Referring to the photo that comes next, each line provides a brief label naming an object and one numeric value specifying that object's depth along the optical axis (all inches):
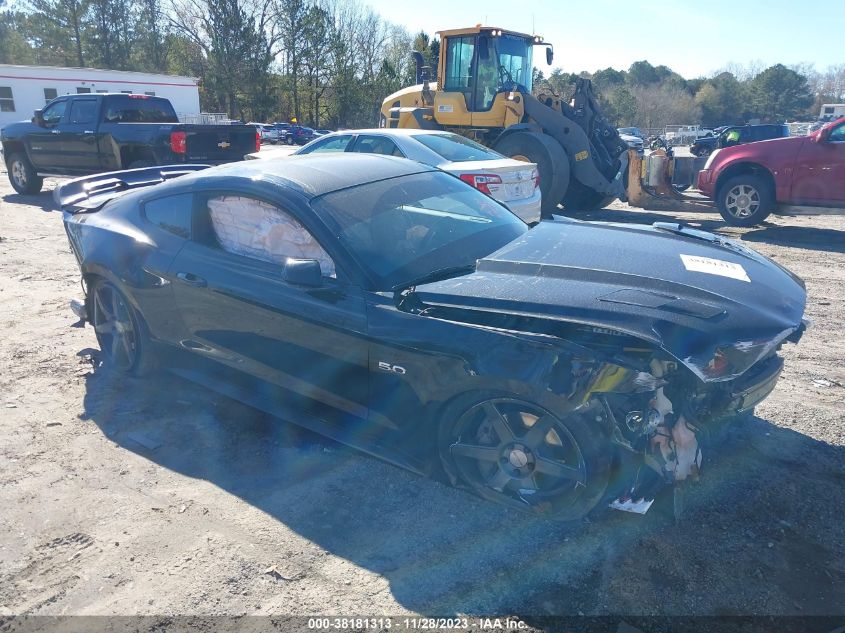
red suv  370.9
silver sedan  315.0
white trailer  1325.0
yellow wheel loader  448.5
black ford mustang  111.1
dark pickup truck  467.2
